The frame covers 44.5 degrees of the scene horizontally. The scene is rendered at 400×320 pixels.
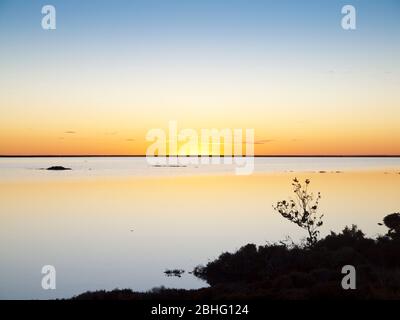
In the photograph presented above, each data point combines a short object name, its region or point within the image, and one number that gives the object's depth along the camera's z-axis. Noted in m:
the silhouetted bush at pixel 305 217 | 21.85
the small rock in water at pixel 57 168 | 126.72
